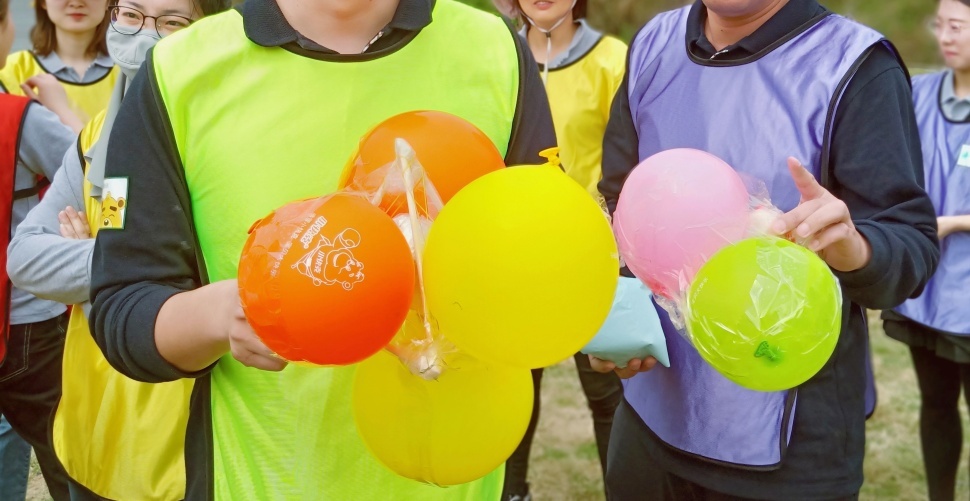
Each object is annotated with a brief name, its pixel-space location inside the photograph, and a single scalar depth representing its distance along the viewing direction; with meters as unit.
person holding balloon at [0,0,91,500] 2.99
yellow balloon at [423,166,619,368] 1.16
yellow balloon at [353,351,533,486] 1.33
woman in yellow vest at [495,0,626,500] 4.00
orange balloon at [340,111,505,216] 1.32
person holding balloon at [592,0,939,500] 1.89
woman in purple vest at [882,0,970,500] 3.85
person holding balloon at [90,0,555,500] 1.46
